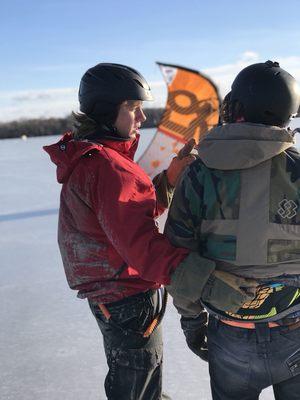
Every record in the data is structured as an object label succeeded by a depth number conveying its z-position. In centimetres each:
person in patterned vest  121
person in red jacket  136
